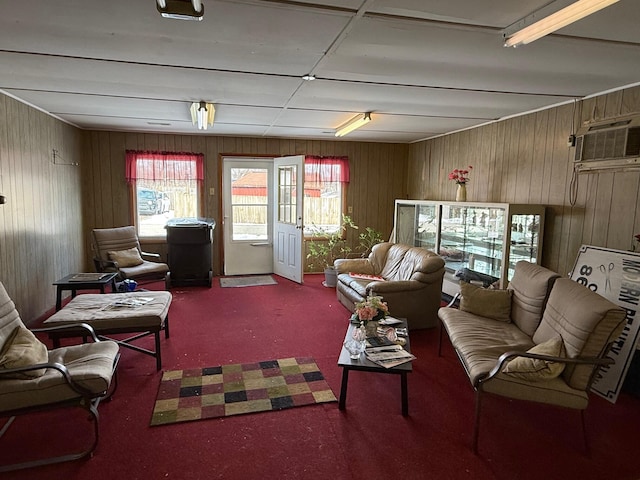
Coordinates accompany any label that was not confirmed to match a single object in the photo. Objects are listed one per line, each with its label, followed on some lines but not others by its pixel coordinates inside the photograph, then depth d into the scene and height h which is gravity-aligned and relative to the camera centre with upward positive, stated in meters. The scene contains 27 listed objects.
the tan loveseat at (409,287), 3.98 -0.90
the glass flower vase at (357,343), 2.68 -0.98
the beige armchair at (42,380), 2.07 -1.00
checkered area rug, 2.60 -1.36
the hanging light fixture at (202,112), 3.99 +0.85
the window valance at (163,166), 5.98 +0.43
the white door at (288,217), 5.95 -0.30
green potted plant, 6.57 -0.78
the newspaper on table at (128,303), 3.29 -0.92
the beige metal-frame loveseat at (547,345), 2.22 -0.89
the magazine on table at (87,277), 4.08 -0.88
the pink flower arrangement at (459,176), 5.04 +0.32
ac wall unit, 3.15 +0.54
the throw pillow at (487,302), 3.30 -0.82
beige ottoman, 2.99 -0.93
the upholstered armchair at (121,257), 5.02 -0.82
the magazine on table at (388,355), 2.55 -1.01
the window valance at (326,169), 6.58 +0.48
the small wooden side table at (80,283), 3.96 -0.89
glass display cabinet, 4.04 -0.38
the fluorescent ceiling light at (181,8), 1.71 +0.80
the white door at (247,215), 6.46 -0.30
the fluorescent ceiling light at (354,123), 4.55 +0.91
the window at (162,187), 6.04 +0.11
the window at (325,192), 6.61 +0.10
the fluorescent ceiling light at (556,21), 1.73 +0.85
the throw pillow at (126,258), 5.14 -0.83
